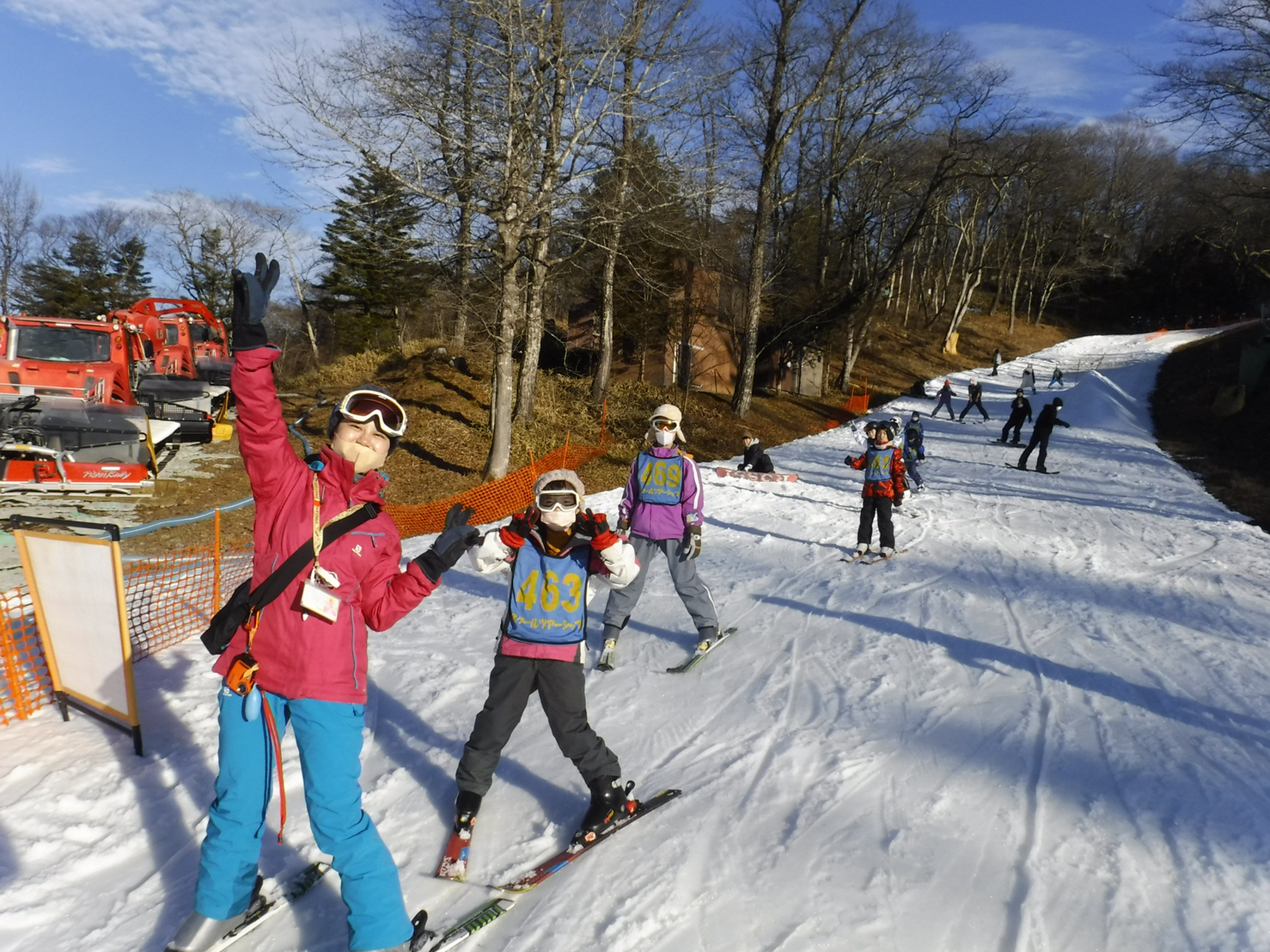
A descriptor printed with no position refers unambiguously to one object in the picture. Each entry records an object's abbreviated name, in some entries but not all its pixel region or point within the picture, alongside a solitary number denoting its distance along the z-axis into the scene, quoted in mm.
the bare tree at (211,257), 39844
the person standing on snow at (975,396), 24253
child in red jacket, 8875
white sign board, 4125
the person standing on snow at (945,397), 25375
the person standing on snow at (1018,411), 19156
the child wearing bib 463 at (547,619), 3398
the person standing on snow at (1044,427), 15547
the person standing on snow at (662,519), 5777
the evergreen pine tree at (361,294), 32219
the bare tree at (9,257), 40906
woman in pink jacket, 2564
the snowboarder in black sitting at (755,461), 14938
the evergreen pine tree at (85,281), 39906
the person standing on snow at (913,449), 13703
